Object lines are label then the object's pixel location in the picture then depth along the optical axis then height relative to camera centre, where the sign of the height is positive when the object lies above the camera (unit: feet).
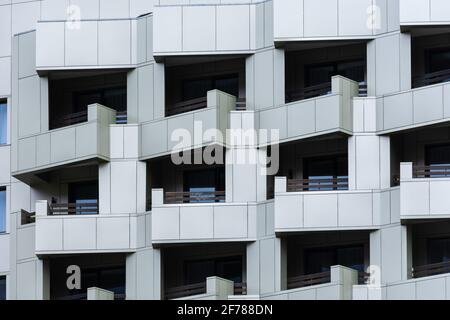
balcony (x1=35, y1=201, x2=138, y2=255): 304.91 +4.15
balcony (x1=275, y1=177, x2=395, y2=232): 294.87 +6.49
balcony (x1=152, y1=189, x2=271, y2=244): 299.58 +5.34
